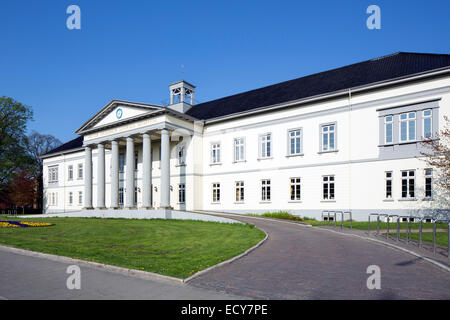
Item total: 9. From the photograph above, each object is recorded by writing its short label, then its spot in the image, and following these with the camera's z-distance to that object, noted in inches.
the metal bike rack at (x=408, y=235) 519.7
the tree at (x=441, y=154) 741.3
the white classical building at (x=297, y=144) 856.3
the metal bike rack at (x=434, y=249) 385.5
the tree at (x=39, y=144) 2821.4
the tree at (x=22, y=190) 1984.5
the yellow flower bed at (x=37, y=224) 813.2
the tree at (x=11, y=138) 2062.0
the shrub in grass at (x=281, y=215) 948.2
